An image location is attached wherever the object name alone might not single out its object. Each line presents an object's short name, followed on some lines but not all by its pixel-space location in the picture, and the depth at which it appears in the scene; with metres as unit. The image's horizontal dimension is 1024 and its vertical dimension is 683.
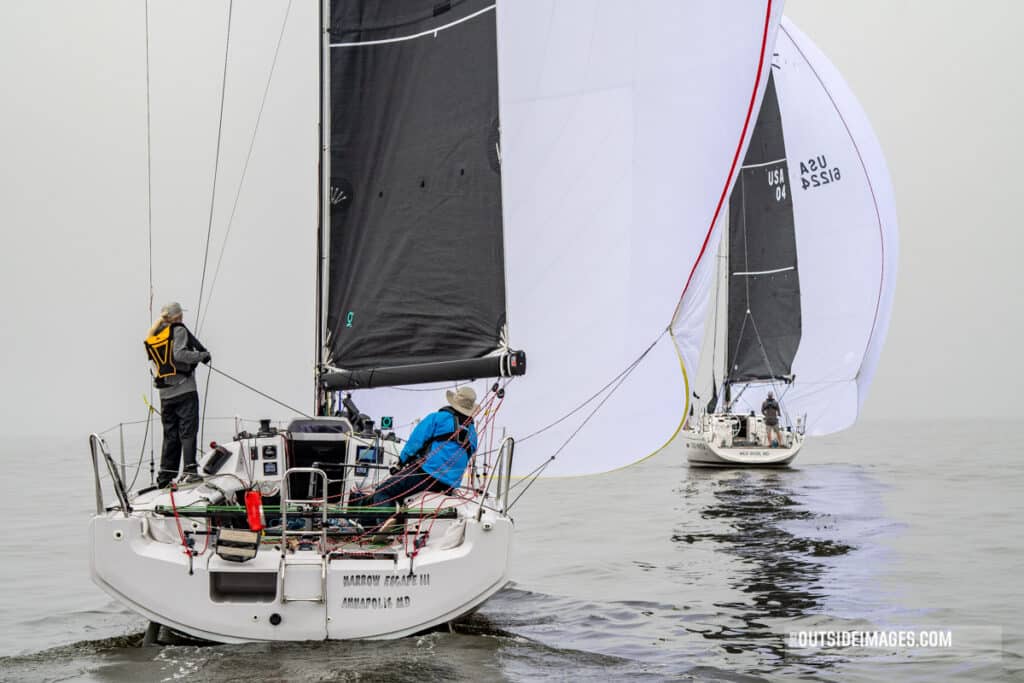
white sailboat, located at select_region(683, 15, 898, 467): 59.78
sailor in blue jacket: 15.57
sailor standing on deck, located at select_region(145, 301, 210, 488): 17.80
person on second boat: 54.78
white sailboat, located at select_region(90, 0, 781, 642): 18.42
